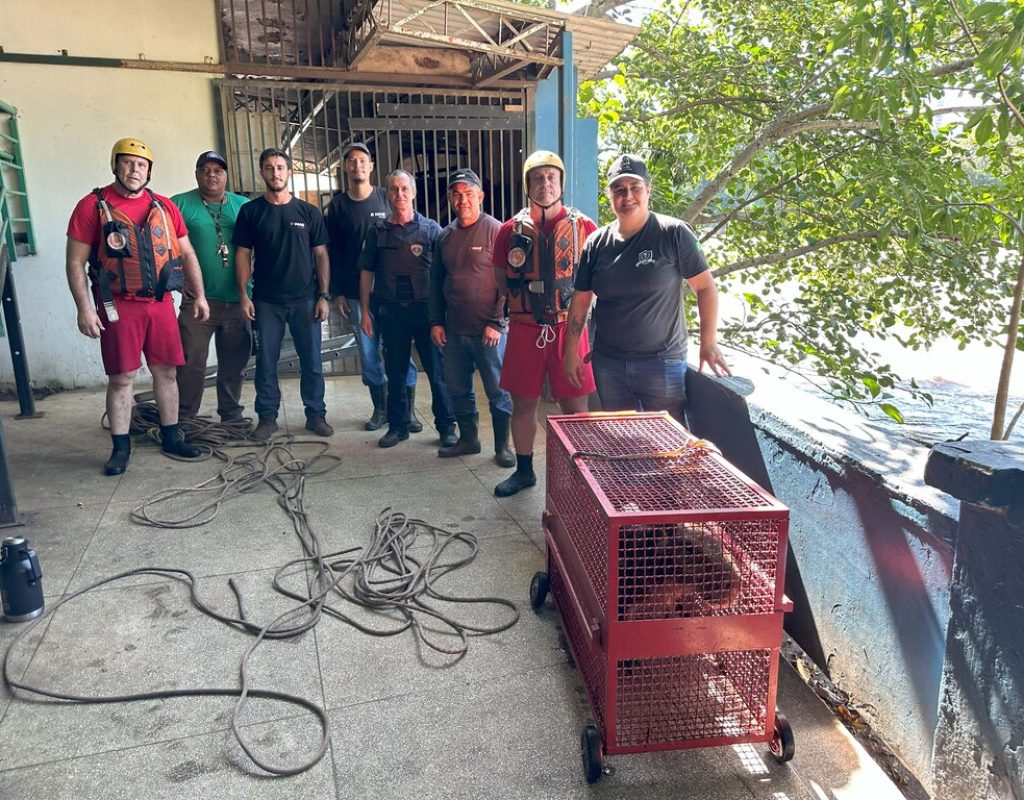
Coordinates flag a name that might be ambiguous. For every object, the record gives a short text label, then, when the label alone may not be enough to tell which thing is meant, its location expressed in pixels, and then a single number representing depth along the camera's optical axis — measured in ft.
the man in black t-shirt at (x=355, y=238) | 17.63
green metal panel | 20.92
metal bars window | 22.77
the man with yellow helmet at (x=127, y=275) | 14.64
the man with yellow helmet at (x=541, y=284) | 13.60
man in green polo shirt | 17.42
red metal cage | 7.04
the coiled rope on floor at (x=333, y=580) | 8.83
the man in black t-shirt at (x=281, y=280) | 16.97
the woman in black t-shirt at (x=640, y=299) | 11.25
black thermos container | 9.76
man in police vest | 16.71
